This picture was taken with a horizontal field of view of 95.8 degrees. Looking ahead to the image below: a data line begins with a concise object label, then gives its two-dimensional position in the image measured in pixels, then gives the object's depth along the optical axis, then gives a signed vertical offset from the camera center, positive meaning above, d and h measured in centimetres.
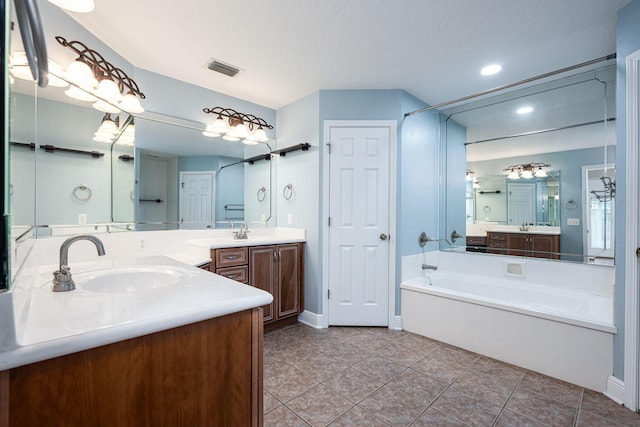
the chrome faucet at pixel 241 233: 295 -20
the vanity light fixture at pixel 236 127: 285 +91
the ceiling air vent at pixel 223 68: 243 +126
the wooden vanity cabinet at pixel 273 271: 251 -54
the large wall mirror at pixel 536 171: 236 +42
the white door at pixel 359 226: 290 -12
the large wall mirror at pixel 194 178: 240 +34
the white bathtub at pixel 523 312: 189 -77
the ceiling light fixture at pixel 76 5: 142 +104
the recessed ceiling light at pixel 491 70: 245 +125
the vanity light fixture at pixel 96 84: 173 +83
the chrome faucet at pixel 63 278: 102 -23
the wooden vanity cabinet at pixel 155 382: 61 -42
